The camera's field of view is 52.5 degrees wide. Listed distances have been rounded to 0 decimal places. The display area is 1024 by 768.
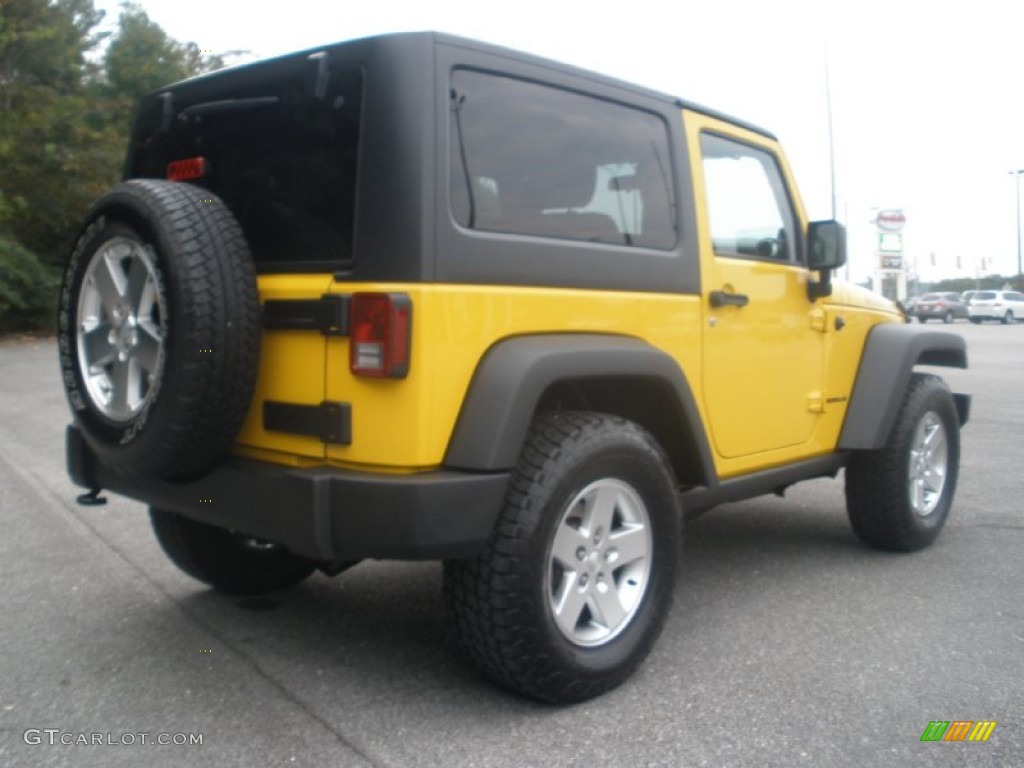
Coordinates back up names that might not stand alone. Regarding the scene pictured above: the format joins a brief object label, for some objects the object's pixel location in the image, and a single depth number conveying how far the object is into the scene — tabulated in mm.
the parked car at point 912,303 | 45262
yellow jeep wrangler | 2889
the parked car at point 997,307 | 43438
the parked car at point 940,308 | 44122
